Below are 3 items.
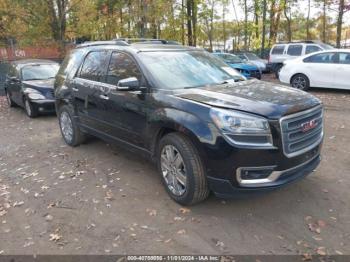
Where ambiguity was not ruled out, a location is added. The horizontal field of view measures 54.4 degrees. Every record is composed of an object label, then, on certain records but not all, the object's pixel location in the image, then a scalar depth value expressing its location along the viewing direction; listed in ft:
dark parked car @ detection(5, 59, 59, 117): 30.55
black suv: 10.98
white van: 53.19
